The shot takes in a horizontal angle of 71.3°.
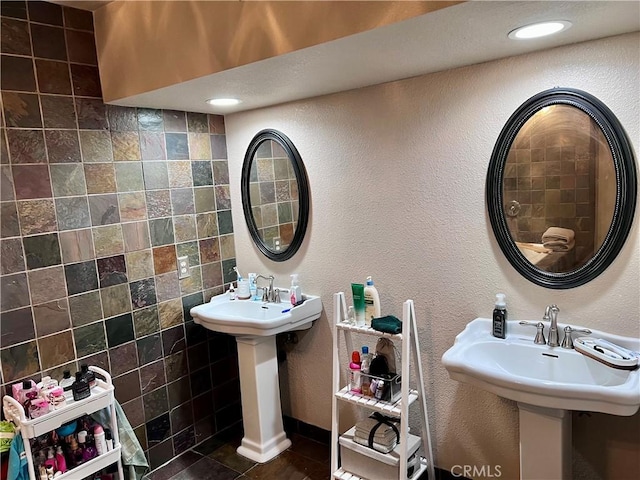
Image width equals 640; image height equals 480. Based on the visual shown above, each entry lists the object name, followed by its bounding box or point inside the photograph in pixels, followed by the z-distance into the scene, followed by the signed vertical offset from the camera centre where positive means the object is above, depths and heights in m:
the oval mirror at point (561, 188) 1.63 -0.06
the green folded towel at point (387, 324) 1.96 -0.62
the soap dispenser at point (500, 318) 1.87 -0.59
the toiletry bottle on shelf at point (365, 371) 2.07 -0.86
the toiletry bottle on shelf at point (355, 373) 2.11 -0.88
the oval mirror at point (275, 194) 2.52 -0.02
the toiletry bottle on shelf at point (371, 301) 2.10 -0.55
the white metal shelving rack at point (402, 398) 1.93 -0.97
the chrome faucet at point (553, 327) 1.75 -0.60
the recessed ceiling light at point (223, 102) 2.30 +0.48
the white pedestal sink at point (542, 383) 1.40 -0.72
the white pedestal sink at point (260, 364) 2.43 -0.97
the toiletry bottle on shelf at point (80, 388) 1.93 -0.80
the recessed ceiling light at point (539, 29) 1.40 +0.47
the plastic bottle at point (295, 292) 2.50 -0.57
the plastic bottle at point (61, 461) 1.87 -1.08
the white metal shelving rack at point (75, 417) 1.76 -0.88
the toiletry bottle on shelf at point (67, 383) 1.95 -0.79
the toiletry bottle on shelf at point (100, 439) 1.99 -1.05
